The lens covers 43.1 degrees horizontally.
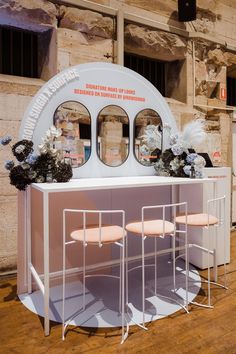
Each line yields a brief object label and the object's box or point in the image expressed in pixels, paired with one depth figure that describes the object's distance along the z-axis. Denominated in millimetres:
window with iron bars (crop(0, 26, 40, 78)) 3264
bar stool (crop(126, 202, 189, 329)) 2125
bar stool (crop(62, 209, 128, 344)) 1990
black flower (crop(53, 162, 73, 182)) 2377
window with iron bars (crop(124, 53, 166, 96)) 4176
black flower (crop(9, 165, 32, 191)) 2359
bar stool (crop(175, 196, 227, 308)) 2453
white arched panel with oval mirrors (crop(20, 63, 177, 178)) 2572
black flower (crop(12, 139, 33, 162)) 2328
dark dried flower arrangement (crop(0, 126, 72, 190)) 2344
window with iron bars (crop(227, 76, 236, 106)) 5273
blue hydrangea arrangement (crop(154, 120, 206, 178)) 2846
